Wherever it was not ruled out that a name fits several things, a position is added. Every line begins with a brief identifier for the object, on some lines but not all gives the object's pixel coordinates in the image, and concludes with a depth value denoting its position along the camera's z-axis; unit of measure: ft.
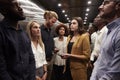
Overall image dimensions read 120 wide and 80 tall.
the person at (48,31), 4.34
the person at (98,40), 4.25
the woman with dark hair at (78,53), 4.11
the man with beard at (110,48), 1.96
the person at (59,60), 4.93
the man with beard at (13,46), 2.59
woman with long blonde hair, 3.88
